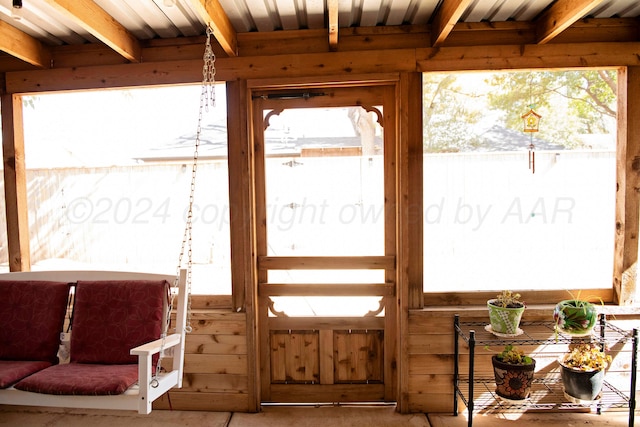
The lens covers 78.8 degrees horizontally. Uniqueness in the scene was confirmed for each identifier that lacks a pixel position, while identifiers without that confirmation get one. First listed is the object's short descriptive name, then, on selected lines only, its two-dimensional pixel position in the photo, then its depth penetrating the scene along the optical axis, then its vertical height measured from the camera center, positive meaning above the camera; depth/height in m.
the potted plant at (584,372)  2.23 -1.01
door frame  2.54 +0.00
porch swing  1.85 -0.70
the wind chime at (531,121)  2.57 +0.52
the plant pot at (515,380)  2.25 -1.05
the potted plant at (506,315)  2.29 -0.68
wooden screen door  2.67 -0.32
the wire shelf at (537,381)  2.44 -1.18
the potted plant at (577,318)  2.25 -0.70
